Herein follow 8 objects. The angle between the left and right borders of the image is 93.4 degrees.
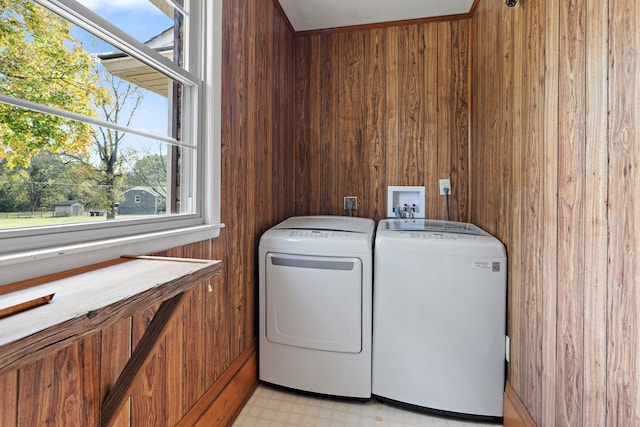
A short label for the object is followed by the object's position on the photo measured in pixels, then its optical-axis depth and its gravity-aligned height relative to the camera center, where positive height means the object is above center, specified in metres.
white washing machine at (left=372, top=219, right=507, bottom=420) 1.50 -0.58
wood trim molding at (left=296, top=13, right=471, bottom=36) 2.19 +1.40
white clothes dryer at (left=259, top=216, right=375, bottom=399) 1.63 -0.55
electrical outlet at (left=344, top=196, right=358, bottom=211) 2.36 +0.06
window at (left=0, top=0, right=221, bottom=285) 0.70 +0.24
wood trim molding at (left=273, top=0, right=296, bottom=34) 2.04 +1.39
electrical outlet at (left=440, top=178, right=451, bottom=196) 2.22 +0.19
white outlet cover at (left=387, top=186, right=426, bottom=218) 2.27 +0.10
